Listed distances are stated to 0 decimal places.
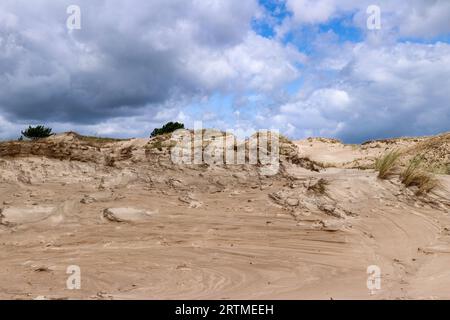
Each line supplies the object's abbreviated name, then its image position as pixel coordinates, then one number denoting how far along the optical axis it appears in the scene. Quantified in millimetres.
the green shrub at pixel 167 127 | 19831
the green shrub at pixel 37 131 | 18578
